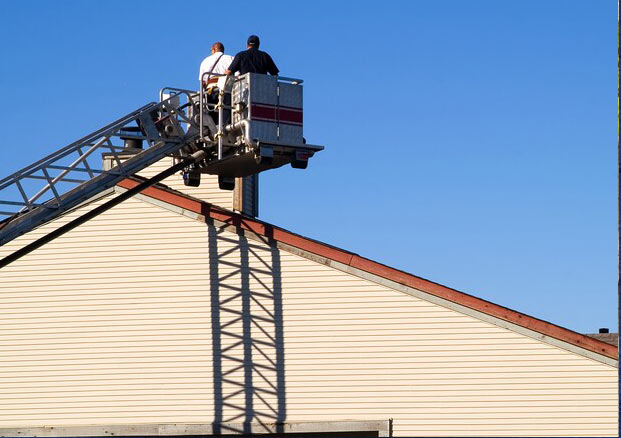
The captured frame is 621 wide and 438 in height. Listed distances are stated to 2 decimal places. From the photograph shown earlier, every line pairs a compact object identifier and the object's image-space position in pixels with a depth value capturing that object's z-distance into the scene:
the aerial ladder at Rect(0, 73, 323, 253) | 24.61
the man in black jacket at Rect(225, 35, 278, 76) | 25.86
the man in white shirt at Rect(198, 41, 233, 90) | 26.42
